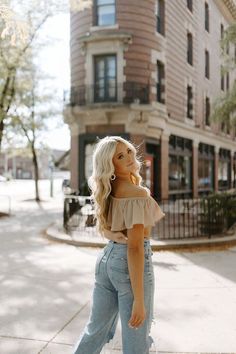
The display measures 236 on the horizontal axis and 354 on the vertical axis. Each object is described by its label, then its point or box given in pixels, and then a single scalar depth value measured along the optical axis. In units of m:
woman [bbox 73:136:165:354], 2.82
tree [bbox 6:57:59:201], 20.42
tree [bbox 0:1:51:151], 18.11
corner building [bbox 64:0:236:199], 19.95
